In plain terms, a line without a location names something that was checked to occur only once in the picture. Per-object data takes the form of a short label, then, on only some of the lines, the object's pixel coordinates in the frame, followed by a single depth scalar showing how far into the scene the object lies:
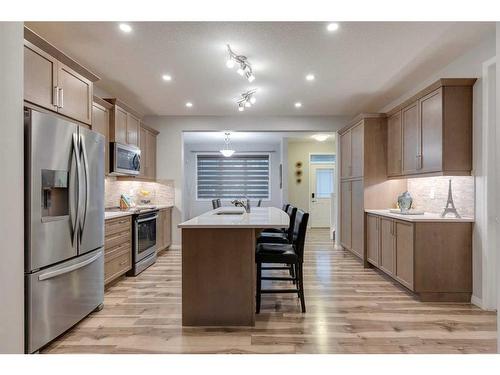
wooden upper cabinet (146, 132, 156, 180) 5.71
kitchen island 2.65
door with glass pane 9.30
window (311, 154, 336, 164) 9.30
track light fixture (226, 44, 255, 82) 3.27
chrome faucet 3.89
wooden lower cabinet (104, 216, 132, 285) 3.57
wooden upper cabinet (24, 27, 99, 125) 2.29
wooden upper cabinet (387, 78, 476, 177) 3.24
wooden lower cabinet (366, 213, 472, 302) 3.24
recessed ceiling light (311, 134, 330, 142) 7.59
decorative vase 3.95
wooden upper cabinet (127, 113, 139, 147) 4.71
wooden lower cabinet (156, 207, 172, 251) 5.35
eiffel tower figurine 3.36
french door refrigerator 2.11
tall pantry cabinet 4.68
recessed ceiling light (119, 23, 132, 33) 2.80
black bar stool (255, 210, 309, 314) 2.88
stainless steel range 4.26
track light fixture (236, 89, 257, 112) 4.69
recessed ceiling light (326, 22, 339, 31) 2.77
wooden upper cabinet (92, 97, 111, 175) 3.83
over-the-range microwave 4.18
